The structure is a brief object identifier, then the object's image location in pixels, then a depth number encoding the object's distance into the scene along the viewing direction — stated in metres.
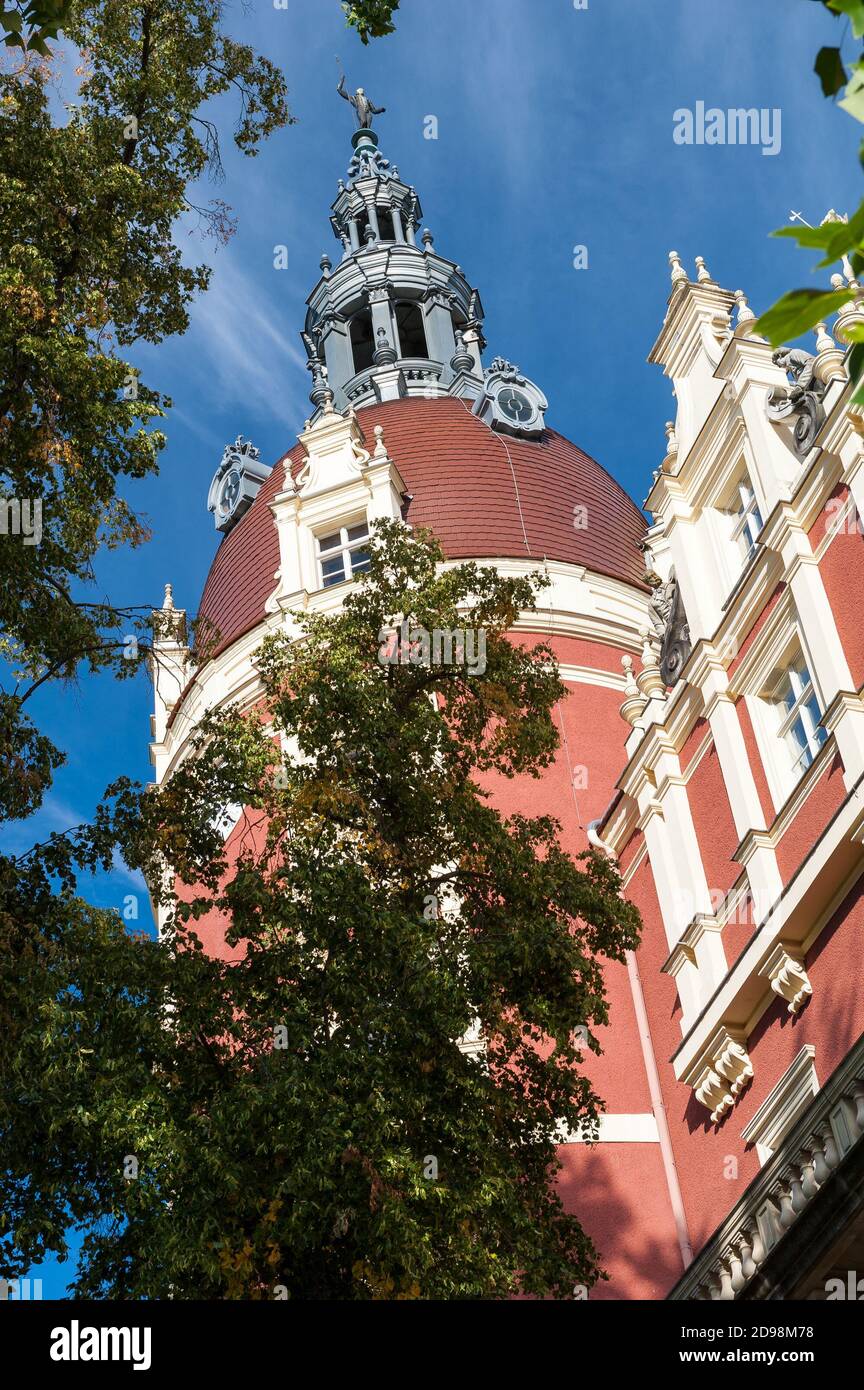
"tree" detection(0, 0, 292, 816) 11.81
